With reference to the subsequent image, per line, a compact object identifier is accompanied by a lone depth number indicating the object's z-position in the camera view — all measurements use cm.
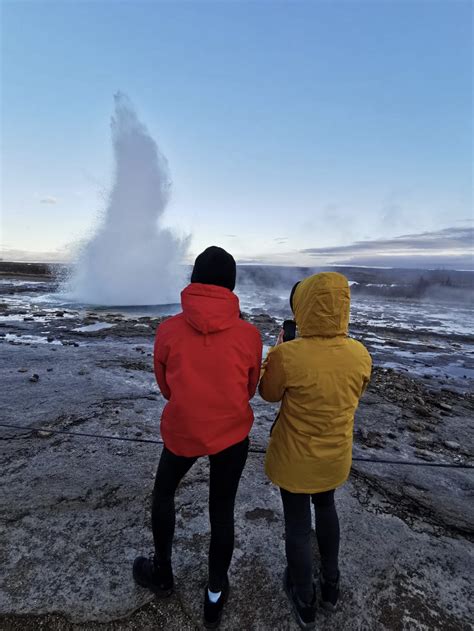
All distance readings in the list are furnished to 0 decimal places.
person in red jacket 184
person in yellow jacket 198
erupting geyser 2198
